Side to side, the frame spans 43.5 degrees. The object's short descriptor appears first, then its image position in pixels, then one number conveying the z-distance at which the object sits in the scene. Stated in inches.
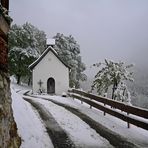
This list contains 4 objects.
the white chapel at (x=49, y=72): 963.4
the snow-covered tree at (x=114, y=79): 667.2
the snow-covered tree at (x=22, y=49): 1278.0
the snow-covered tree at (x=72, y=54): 1341.8
